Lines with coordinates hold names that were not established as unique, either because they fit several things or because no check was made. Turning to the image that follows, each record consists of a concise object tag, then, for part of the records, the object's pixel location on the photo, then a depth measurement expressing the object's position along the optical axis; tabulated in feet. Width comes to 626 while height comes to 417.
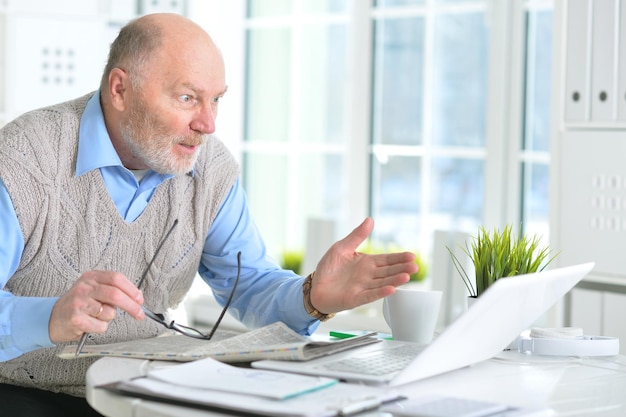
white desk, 6.40
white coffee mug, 7.59
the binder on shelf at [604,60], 10.53
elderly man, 7.93
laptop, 6.57
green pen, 7.70
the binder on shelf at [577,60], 10.68
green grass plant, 7.55
